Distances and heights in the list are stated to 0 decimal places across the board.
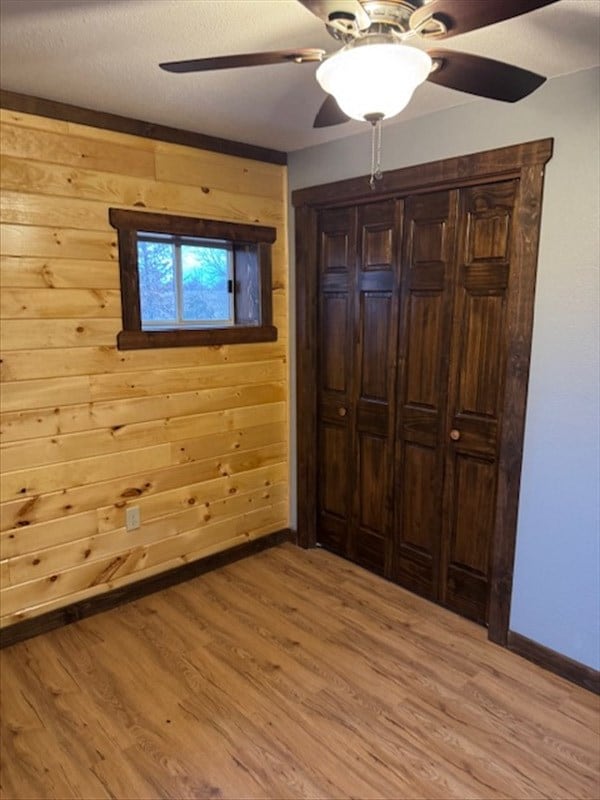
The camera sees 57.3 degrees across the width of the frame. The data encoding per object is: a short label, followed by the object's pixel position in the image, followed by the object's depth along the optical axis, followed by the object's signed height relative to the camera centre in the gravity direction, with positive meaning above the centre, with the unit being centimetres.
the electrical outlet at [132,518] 275 -108
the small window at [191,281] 262 +10
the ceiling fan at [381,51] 109 +55
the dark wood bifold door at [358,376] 281 -41
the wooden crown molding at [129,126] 224 +79
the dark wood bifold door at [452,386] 239 -39
